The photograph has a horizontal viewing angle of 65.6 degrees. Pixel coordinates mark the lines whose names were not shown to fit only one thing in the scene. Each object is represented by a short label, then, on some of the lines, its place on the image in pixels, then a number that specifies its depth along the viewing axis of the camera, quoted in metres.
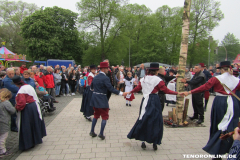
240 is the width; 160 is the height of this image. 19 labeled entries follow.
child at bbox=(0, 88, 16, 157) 4.00
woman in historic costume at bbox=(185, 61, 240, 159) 3.41
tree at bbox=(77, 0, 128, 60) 31.91
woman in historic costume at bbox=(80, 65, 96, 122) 6.33
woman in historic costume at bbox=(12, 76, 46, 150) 4.12
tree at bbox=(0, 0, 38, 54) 40.59
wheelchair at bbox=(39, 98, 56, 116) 7.13
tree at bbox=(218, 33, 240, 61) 54.72
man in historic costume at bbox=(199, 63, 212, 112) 8.17
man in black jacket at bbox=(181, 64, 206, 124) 6.46
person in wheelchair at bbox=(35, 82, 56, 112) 7.07
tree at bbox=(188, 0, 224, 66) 33.99
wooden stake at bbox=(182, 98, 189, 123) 6.28
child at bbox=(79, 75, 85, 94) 13.80
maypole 6.08
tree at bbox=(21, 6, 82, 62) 29.88
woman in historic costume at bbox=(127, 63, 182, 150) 4.01
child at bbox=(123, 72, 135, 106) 10.41
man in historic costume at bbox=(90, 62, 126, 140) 4.71
